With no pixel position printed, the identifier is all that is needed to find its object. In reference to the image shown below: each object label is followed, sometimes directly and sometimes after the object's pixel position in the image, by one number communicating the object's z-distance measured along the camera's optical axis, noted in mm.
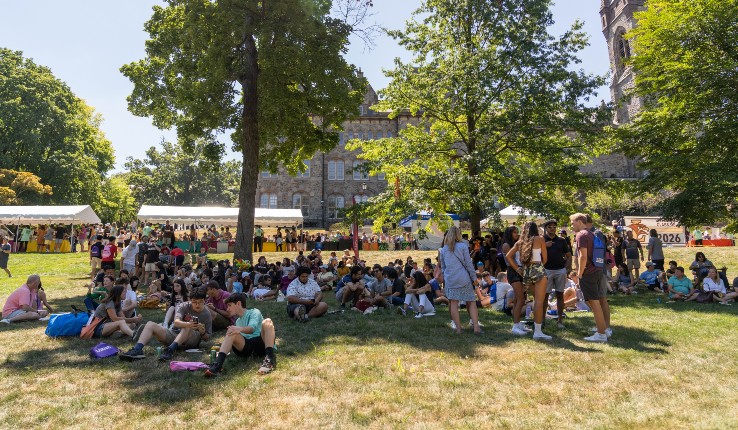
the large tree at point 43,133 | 36938
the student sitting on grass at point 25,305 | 9312
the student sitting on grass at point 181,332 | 6375
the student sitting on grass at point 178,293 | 10117
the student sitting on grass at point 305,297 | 9367
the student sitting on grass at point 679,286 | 11898
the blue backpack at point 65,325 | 7816
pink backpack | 5719
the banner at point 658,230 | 26625
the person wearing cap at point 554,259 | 7422
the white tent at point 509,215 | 25809
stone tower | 58719
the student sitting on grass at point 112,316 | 7727
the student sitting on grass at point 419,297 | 9805
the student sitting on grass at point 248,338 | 5804
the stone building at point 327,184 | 57012
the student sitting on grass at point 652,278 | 13880
